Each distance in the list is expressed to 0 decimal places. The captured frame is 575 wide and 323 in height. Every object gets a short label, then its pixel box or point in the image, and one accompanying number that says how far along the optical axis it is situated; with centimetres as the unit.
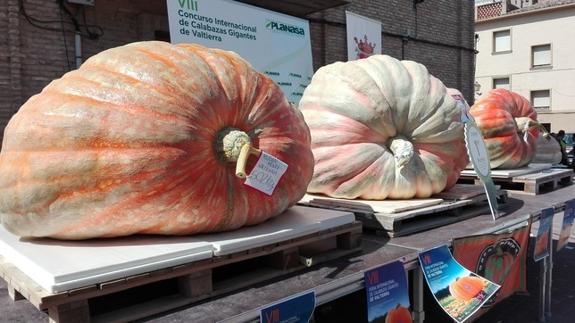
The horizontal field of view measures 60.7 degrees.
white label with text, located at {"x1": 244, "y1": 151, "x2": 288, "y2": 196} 205
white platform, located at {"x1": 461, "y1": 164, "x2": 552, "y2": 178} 476
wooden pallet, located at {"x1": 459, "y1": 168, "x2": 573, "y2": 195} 461
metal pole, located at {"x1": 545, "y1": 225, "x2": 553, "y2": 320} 399
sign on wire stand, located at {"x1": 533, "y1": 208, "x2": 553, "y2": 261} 368
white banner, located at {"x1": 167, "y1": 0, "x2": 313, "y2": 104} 697
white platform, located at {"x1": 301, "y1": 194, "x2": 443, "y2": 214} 299
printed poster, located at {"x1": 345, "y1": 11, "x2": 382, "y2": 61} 1089
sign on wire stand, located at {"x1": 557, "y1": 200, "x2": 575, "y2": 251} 413
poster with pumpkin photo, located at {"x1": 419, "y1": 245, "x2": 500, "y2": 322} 247
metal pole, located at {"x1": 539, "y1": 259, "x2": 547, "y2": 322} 396
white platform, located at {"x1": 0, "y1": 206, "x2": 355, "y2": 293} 155
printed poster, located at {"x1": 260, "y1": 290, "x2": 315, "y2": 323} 169
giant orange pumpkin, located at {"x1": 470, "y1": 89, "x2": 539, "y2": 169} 509
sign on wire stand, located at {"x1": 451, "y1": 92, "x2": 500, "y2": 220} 331
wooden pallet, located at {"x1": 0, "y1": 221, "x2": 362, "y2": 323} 151
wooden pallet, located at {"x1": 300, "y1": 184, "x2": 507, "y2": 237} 285
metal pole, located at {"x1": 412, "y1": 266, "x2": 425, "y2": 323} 258
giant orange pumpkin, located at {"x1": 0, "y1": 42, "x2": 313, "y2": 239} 185
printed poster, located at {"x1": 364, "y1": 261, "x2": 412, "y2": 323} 212
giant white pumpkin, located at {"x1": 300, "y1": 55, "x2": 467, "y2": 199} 327
